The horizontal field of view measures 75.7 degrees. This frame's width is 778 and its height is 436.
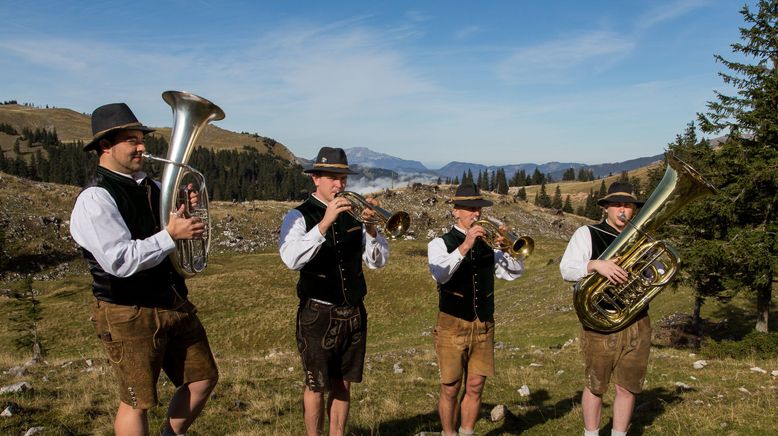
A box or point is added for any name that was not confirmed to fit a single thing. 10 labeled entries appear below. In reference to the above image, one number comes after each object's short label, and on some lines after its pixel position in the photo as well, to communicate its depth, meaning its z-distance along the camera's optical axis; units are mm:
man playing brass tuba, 4867
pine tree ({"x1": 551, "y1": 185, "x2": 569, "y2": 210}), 120062
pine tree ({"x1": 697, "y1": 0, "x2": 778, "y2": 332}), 13148
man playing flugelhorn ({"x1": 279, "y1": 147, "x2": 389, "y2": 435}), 4543
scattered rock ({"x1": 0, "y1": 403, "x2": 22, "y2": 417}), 5871
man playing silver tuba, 3414
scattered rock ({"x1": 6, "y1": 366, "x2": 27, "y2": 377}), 7980
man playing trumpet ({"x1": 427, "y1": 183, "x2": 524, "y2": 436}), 5238
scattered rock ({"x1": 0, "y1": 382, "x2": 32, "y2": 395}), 6616
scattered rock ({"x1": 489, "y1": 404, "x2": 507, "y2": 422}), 6457
